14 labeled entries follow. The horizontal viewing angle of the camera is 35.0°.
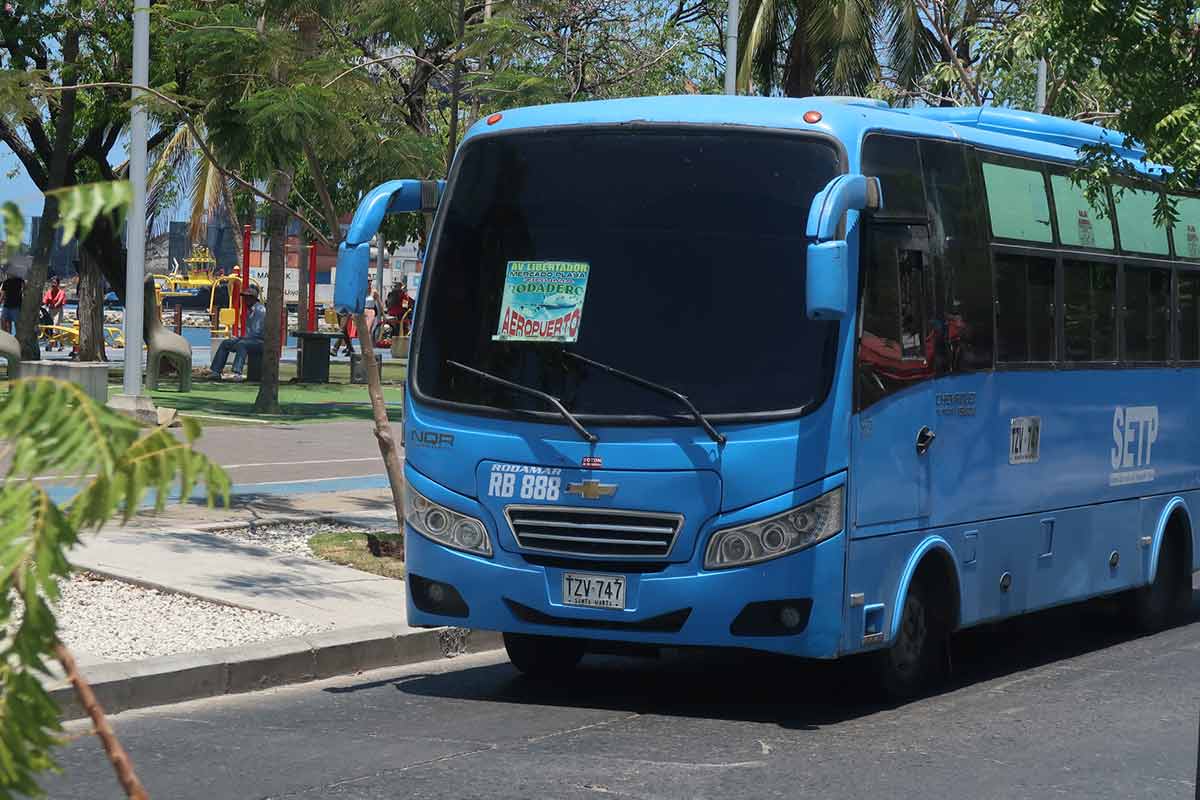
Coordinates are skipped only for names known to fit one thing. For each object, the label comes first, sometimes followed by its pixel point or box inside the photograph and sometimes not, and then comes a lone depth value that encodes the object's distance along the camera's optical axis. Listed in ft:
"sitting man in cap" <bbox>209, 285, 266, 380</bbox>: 111.55
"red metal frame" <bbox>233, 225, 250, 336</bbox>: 134.31
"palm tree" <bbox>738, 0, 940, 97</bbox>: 100.42
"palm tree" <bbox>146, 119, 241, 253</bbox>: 119.44
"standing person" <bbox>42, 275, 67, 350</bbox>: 156.76
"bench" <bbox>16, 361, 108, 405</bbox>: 64.95
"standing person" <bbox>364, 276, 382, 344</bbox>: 144.05
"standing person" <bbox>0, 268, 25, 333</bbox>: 124.06
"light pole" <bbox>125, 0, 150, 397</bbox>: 66.18
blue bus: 28.60
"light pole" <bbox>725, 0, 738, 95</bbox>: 84.17
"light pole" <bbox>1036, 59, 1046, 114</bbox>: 82.69
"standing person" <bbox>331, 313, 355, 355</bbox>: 125.90
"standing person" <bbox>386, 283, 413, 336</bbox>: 154.92
